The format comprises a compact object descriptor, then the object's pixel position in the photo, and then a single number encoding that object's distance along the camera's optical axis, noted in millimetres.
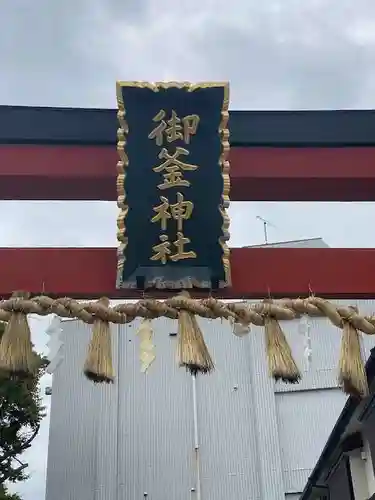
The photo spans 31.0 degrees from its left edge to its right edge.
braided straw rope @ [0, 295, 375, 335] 3121
